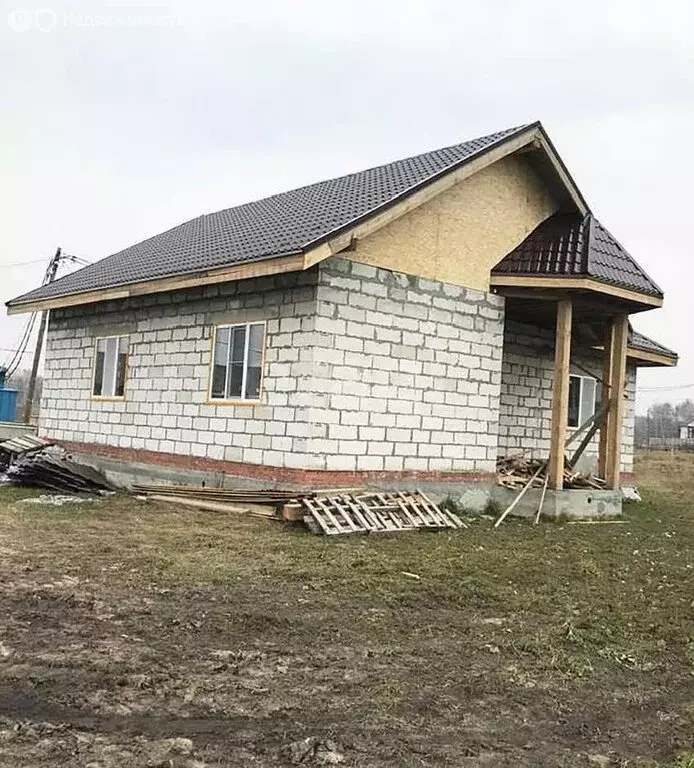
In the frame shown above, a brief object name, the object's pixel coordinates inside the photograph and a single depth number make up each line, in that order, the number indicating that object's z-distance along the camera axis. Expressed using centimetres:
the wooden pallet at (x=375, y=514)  1041
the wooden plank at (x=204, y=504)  1148
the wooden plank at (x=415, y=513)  1120
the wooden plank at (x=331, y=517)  1025
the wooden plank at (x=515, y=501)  1224
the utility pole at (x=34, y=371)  3369
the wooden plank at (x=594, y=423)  1412
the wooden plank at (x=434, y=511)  1134
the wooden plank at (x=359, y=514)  1059
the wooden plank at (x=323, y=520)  1011
